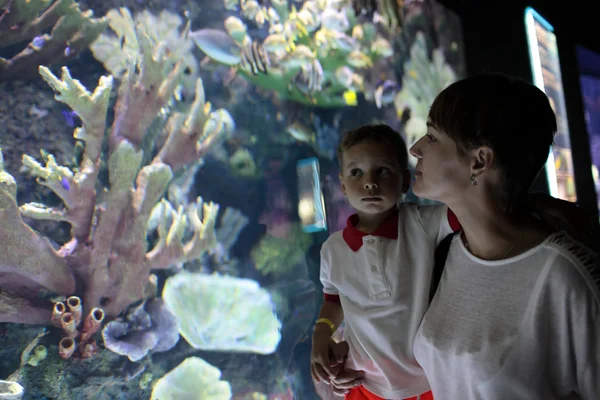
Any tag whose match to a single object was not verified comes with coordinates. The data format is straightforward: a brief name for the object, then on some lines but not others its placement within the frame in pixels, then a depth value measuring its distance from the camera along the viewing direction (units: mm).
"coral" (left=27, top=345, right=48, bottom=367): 1726
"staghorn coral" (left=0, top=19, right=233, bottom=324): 1740
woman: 761
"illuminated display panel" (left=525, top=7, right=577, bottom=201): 4875
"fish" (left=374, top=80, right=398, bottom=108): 3584
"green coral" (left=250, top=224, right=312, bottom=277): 2645
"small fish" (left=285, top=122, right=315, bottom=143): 2961
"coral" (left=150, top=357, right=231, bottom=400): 2146
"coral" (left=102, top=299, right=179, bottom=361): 1994
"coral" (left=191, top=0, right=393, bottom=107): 2740
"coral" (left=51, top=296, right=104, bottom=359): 1815
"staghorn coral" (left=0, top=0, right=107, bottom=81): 1839
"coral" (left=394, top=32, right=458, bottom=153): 3828
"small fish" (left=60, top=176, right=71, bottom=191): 1866
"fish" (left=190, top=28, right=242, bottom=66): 2600
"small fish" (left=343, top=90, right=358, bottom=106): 3338
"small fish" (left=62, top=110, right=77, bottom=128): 1964
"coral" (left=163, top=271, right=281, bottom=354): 2279
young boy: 1205
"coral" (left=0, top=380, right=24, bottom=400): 1618
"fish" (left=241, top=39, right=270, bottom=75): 2764
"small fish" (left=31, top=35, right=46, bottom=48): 1909
